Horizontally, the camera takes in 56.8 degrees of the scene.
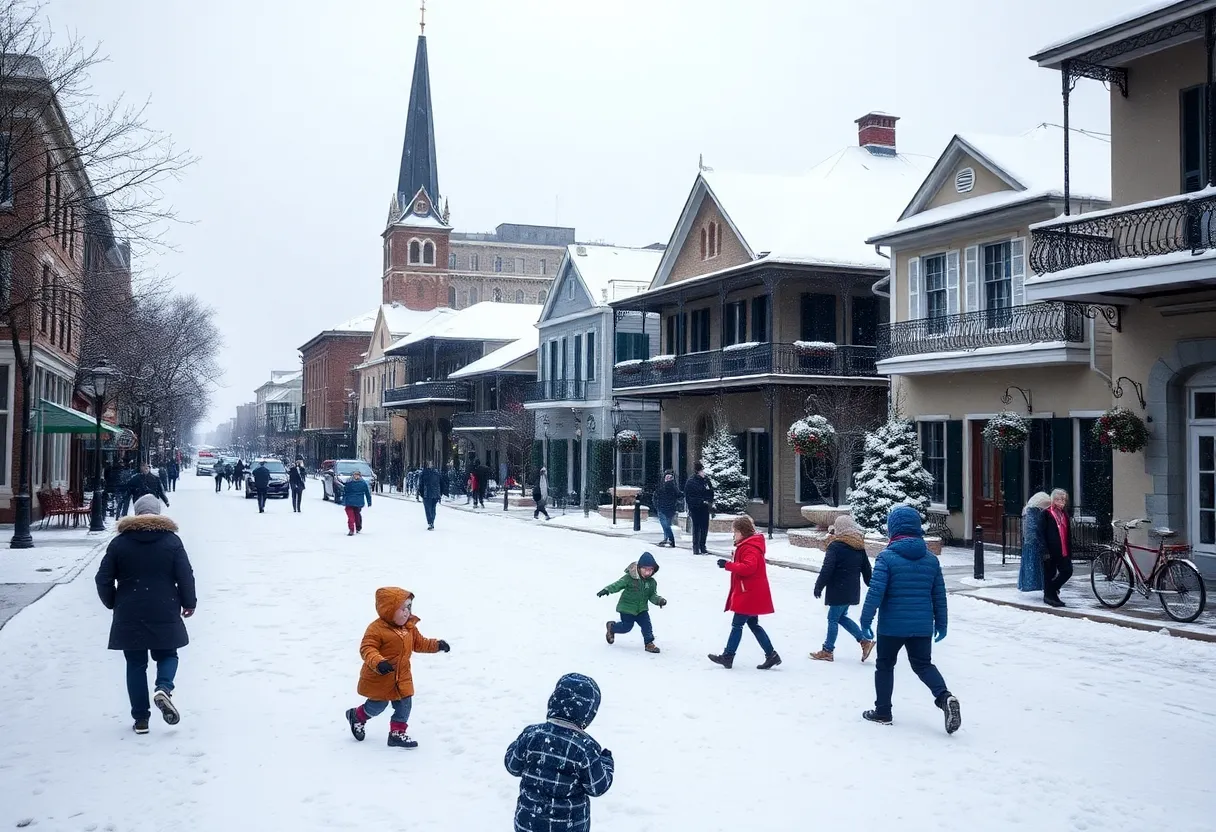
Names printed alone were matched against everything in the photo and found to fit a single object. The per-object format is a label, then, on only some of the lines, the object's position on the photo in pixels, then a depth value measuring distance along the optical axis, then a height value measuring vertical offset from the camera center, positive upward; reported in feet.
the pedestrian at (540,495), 110.73 -3.87
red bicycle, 43.86 -4.86
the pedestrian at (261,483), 118.52 -2.99
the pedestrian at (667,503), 81.10 -3.31
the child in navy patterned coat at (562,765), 14.49 -3.99
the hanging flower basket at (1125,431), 54.39 +1.41
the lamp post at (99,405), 85.81 +3.91
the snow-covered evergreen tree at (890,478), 71.56 -1.23
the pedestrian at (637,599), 37.11 -4.71
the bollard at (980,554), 57.11 -4.89
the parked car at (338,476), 149.79 -2.82
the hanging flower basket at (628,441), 114.62 +1.63
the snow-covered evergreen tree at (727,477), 94.38 -1.63
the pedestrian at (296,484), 122.62 -3.17
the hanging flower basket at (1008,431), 67.56 +1.70
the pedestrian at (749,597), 34.58 -4.28
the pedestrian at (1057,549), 49.15 -3.93
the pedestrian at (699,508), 74.49 -3.35
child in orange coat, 24.90 -4.53
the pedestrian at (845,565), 35.47 -3.38
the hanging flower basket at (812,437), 78.54 +1.50
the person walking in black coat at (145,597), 25.73 -3.30
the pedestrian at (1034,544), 50.31 -3.80
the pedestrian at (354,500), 85.20 -3.39
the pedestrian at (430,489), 94.07 -2.79
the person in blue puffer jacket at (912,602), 26.84 -3.44
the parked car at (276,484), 152.95 -4.05
